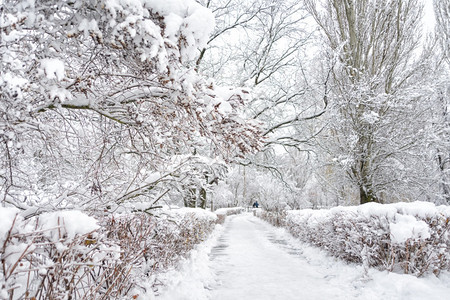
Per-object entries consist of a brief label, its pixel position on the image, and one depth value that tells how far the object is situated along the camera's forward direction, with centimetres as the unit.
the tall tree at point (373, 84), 890
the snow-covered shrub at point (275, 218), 1559
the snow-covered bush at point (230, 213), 1969
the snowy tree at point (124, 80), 199
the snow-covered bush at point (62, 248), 149
